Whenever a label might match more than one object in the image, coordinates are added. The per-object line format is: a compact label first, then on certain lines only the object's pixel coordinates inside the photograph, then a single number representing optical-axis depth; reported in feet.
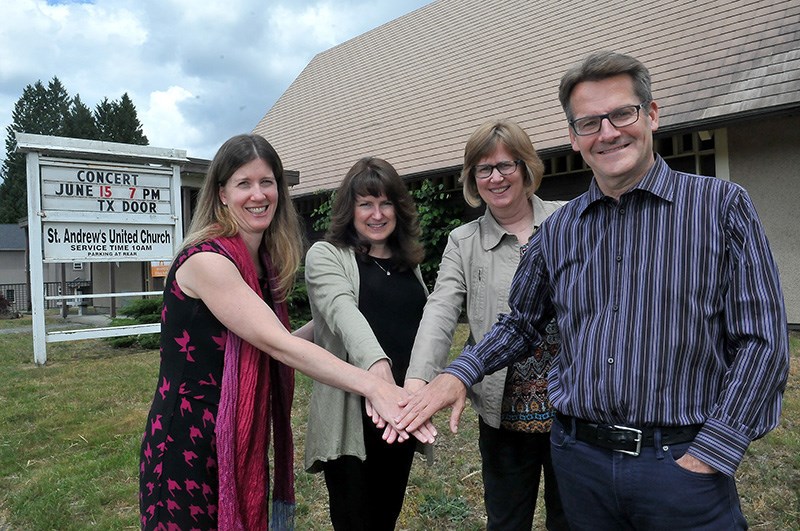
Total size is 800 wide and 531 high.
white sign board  26.89
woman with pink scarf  6.42
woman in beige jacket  7.61
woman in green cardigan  7.70
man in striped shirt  4.75
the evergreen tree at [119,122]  170.60
